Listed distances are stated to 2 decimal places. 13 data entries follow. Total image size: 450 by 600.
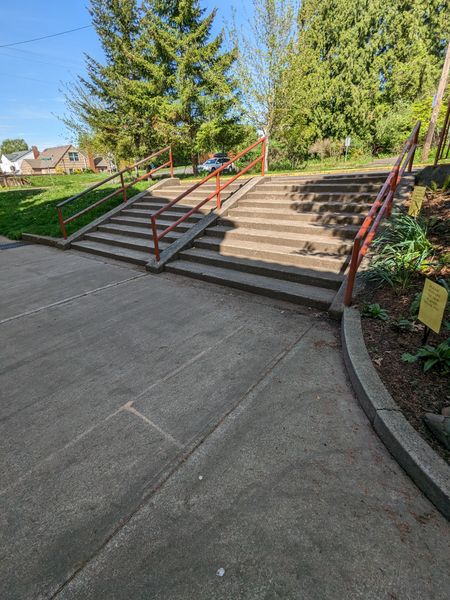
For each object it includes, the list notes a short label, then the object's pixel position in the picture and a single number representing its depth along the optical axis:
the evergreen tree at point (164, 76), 15.38
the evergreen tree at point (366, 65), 20.50
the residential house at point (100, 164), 66.15
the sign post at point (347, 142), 19.03
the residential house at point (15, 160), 67.05
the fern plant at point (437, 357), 2.32
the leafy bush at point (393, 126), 20.47
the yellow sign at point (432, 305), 2.13
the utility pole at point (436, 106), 10.34
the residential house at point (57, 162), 61.06
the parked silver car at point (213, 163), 24.99
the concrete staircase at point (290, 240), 4.34
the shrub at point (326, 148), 21.72
